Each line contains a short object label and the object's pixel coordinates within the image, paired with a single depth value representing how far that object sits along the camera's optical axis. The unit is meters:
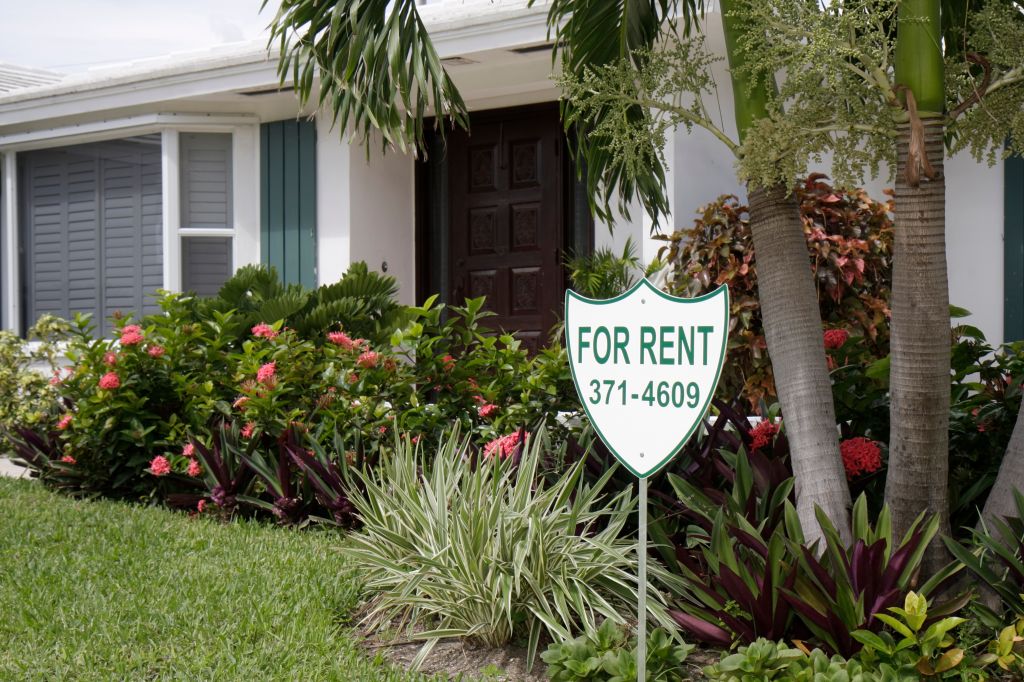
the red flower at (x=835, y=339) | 5.03
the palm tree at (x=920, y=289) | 3.53
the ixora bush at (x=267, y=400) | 5.59
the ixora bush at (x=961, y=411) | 4.29
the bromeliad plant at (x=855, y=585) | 3.20
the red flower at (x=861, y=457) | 4.14
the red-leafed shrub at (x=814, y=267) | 6.58
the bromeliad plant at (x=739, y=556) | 3.33
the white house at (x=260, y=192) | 9.02
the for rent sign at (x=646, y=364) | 2.88
